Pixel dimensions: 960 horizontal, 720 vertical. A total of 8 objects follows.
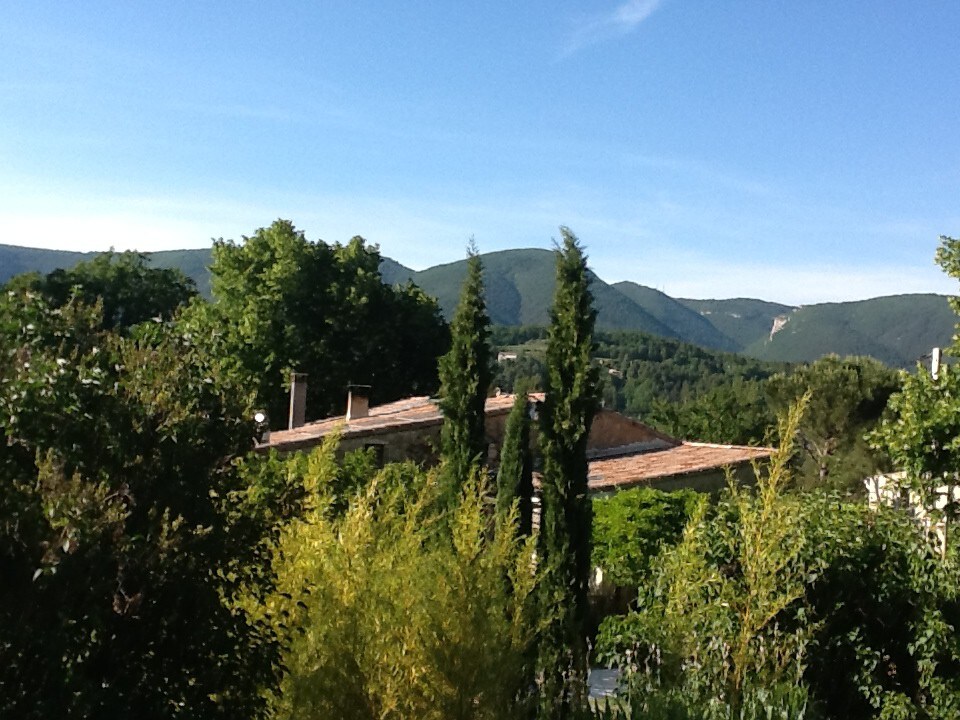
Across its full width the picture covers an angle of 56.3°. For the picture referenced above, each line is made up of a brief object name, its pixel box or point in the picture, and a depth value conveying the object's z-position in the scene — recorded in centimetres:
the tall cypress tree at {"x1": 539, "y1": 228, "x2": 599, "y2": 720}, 1214
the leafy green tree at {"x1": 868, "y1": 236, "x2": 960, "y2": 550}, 780
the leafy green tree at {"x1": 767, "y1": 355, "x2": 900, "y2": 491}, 2709
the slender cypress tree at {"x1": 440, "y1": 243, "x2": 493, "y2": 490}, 1470
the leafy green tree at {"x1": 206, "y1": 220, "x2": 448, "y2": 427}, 3319
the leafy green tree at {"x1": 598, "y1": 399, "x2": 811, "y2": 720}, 695
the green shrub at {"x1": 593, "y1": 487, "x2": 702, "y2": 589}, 1639
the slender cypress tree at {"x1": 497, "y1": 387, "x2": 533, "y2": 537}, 1438
